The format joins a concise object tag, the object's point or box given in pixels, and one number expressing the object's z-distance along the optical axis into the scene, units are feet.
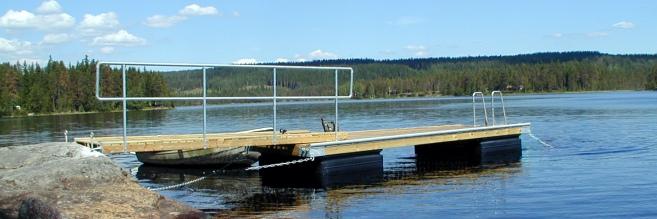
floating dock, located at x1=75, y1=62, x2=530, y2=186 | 51.21
